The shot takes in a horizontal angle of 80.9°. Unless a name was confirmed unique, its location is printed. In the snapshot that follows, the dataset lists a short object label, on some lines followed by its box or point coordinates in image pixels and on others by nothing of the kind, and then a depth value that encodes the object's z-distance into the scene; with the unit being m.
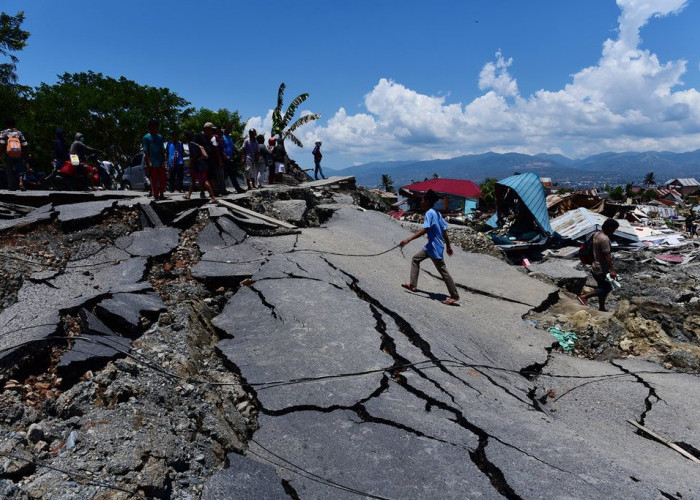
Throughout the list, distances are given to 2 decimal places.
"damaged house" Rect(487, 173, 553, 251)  13.15
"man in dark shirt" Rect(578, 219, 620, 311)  6.39
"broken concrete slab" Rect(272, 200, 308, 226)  8.08
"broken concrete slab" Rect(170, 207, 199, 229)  6.74
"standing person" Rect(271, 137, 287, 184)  11.27
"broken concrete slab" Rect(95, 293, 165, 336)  3.66
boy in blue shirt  5.42
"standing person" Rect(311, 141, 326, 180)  14.14
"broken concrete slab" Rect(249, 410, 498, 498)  2.32
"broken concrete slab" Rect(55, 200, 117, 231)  6.07
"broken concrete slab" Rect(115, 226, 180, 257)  5.80
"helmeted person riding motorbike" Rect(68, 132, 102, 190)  8.32
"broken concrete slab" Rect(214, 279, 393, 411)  3.13
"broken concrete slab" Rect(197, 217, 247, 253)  6.32
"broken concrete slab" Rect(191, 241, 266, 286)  5.19
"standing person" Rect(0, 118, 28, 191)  7.62
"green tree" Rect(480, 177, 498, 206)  30.56
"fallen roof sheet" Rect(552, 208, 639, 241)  13.46
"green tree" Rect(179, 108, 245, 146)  25.23
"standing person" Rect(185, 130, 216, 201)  7.36
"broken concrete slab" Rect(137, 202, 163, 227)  6.66
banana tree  18.64
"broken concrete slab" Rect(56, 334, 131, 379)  2.91
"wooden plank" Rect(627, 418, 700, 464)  3.25
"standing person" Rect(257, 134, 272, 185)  10.23
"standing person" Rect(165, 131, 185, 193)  9.38
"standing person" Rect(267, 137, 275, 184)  10.88
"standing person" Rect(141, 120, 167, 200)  6.81
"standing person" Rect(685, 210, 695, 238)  17.77
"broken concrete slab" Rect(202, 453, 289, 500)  2.19
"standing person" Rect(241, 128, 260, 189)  9.84
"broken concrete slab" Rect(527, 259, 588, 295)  8.16
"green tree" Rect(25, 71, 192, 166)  19.20
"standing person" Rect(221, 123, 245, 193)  9.16
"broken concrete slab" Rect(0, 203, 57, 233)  5.73
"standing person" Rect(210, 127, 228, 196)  8.36
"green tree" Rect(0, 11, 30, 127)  18.17
